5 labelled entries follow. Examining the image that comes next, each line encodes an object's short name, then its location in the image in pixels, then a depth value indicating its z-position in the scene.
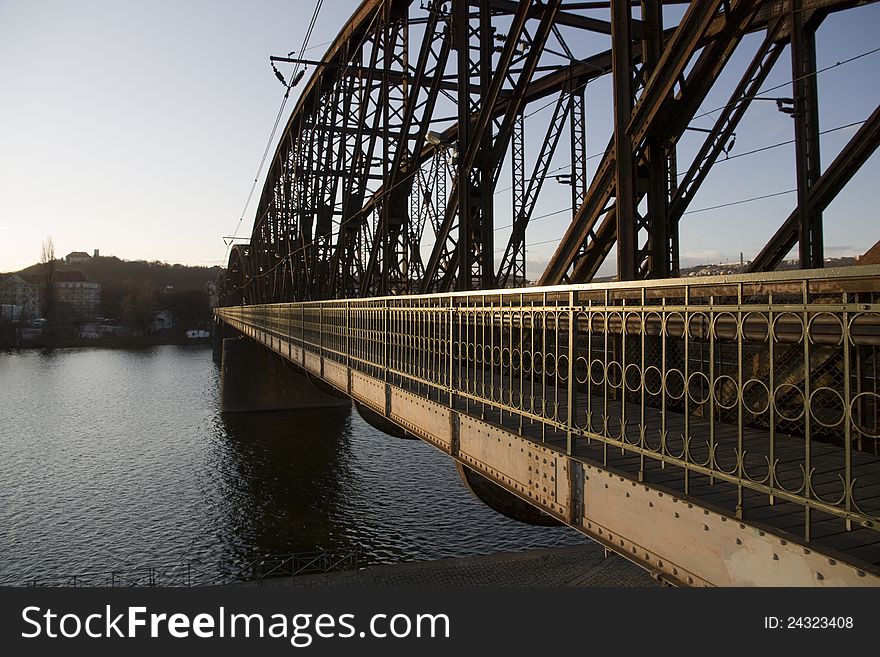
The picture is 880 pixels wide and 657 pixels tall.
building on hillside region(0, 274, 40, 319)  133.12
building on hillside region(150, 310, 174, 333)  123.74
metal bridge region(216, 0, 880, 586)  3.13
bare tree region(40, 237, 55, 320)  116.44
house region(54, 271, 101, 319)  150.27
